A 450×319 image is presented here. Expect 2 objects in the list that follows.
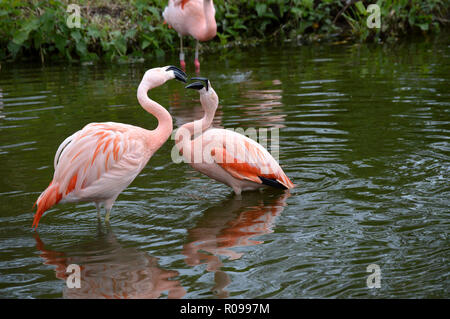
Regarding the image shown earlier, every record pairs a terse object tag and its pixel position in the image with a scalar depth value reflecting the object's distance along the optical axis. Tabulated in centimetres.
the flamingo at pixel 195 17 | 948
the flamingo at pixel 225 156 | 457
